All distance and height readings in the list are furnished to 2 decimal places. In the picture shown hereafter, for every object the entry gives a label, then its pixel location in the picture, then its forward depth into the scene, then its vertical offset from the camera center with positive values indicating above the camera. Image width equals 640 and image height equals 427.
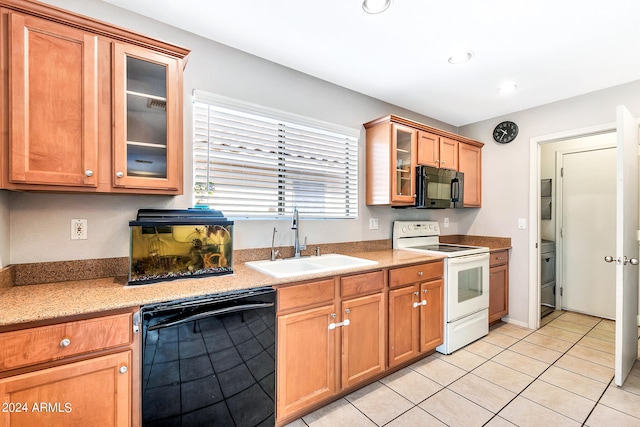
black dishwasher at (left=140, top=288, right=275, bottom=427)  1.29 -0.72
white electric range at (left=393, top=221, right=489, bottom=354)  2.60 -0.67
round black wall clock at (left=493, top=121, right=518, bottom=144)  3.37 +0.96
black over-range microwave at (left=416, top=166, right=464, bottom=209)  2.90 +0.27
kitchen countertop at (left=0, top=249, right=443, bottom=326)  1.11 -0.38
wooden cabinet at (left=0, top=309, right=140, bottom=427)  1.05 -0.62
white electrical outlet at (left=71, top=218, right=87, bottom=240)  1.62 -0.09
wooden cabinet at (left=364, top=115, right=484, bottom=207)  2.72 +0.59
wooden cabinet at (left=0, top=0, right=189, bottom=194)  1.28 +0.53
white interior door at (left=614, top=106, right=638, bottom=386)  2.09 -0.23
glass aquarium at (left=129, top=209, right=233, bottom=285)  1.52 -0.18
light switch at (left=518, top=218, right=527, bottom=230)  3.29 -0.12
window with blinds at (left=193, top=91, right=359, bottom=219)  2.04 +0.41
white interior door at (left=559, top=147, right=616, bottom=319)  3.44 -0.20
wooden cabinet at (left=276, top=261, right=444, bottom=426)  1.70 -0.81
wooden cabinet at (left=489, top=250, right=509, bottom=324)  3.19 -0.82
